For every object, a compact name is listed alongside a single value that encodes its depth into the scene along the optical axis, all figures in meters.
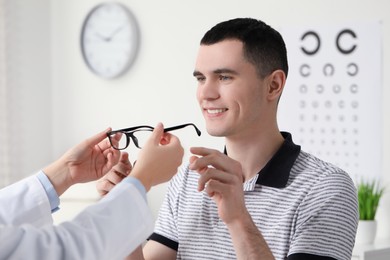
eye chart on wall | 3.12
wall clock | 3.99
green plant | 3.00
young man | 1.53
